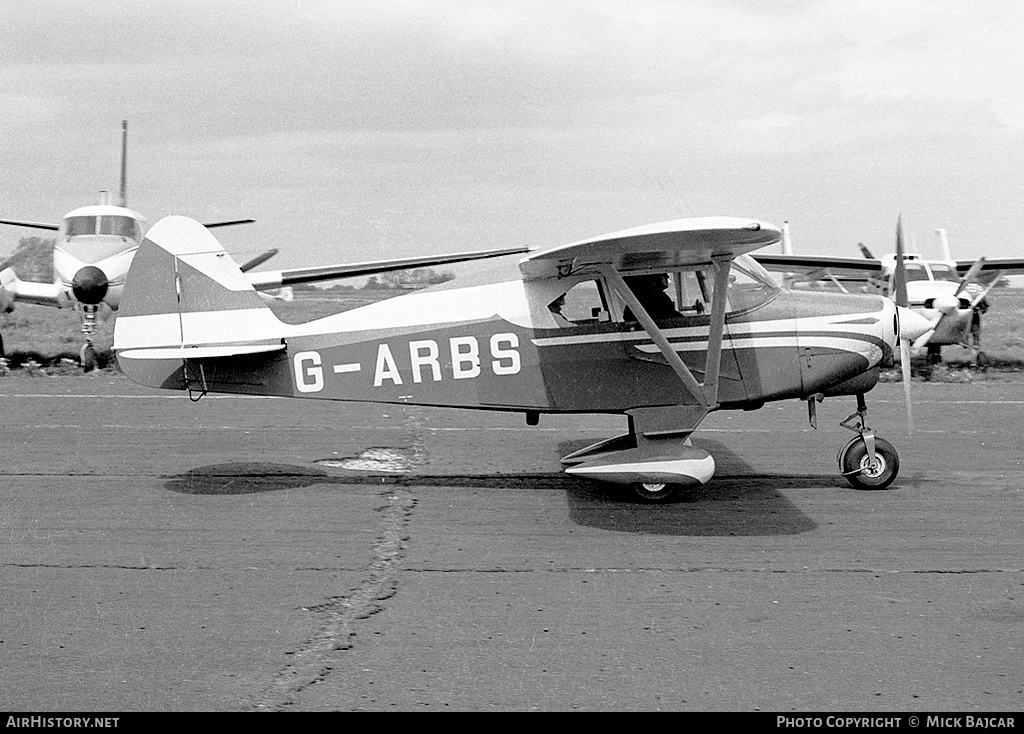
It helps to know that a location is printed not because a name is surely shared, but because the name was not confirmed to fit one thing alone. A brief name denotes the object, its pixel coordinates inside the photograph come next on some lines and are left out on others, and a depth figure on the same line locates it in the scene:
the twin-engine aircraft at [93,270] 21.64
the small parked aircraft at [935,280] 21.55
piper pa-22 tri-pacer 9.54
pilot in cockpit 9.52
